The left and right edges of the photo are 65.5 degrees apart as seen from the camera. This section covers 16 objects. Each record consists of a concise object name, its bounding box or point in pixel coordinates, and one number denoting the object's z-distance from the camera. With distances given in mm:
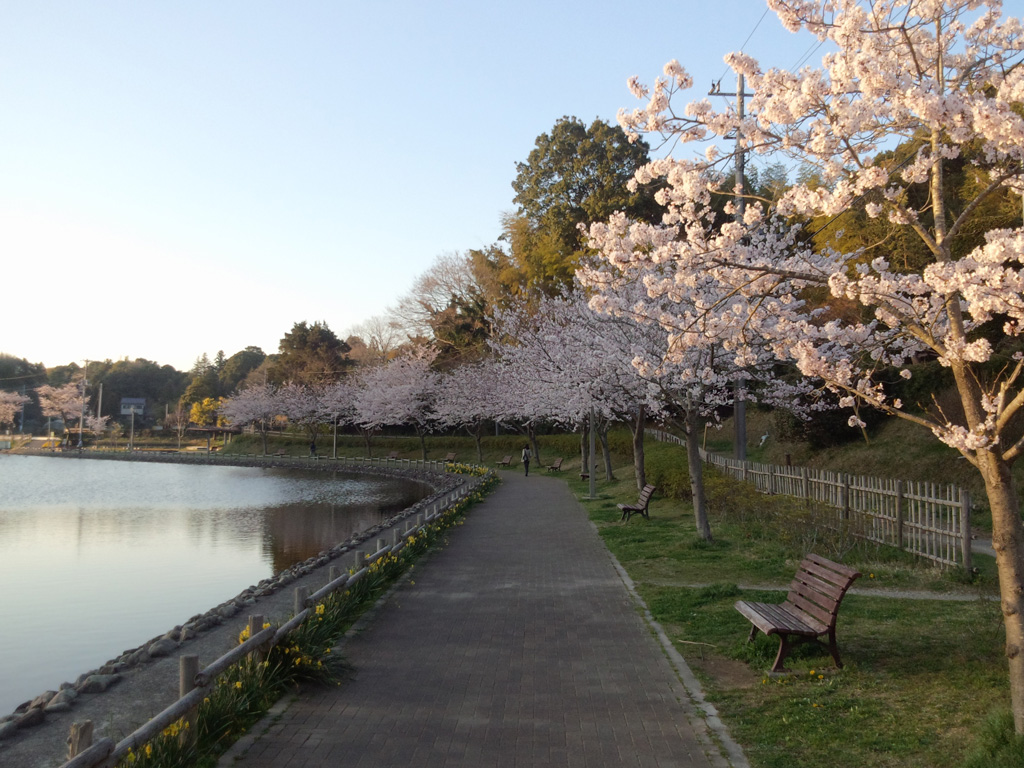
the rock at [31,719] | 6189
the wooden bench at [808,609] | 6785
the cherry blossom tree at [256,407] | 69562
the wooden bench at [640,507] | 17719
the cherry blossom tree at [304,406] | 62781
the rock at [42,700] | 6975
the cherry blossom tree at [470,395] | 42219
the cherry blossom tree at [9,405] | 94019
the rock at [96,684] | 7172
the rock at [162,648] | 8398
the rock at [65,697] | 6750
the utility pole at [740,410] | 16188
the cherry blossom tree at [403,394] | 49719
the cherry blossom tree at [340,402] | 58562
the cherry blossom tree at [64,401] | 94562
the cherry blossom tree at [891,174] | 5059
